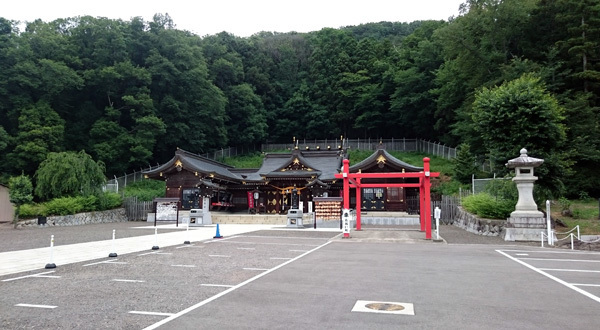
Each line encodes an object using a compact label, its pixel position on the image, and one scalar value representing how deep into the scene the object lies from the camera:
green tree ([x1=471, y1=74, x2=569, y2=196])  17.52
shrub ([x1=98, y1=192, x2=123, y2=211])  28.05
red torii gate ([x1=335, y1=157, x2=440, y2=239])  16.17
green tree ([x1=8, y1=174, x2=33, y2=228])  23.06
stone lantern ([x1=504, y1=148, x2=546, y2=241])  15.44
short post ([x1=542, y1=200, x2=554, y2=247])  14.10
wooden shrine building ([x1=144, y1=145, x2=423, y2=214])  29.97
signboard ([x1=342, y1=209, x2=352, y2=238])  15.94
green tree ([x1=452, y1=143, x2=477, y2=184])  29.23
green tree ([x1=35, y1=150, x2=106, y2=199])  25.59
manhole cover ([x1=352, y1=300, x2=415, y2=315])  5.22
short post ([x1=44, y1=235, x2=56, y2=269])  8.71
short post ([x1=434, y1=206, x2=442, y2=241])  15.81
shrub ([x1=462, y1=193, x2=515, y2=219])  17.42
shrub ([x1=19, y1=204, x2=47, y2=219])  23.16
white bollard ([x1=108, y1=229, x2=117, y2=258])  10.54
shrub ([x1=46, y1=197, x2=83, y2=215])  24.42
